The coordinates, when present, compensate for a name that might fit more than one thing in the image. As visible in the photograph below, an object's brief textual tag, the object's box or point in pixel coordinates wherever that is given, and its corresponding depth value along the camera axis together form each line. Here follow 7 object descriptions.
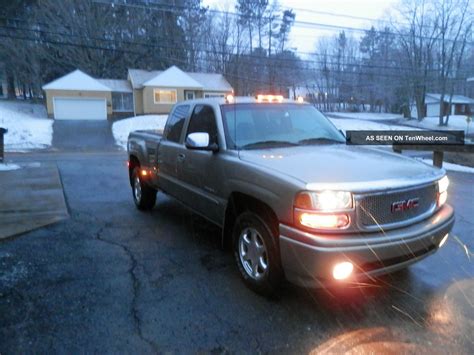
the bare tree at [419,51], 50.09
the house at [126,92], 34.56
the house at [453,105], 62.12
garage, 34.19
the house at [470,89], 65.50
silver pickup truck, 2.89
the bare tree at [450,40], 47.31
